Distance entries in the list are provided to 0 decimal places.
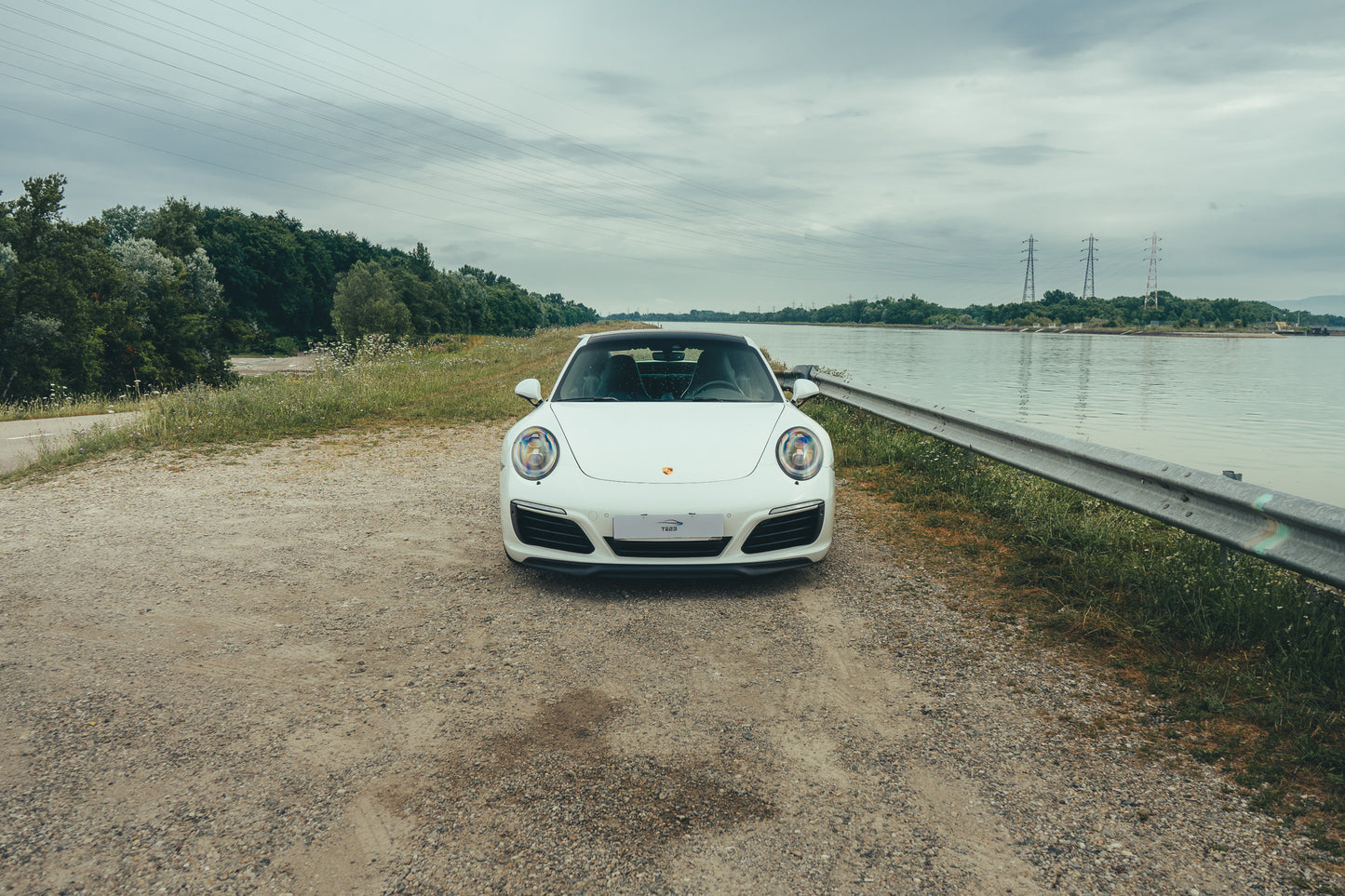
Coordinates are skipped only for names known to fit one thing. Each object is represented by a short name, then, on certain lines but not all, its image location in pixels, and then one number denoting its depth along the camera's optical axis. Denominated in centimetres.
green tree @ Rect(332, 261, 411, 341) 7456
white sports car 376
